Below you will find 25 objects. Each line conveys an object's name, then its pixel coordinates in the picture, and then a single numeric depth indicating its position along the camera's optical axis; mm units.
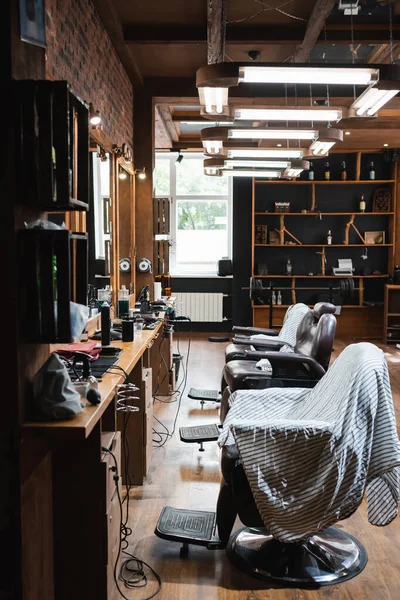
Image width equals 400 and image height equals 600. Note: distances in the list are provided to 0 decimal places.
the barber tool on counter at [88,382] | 2078
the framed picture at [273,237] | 9922
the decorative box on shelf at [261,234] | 9859
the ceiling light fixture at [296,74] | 2998
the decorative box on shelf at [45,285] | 1804
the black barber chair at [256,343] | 5047
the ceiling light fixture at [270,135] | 4340
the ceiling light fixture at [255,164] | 5805
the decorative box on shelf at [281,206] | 9758
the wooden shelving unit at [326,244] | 9859
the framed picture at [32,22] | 1796
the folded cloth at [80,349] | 2713
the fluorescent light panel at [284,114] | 3812
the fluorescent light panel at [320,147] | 4952
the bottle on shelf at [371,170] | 9656
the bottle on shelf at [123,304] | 4673
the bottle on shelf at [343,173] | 9715
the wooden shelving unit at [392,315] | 9367
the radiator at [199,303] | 10297
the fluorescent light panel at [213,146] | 4946
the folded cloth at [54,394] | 1865
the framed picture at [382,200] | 9844
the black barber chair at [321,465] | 2332
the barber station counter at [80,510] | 2082
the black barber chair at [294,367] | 4164
